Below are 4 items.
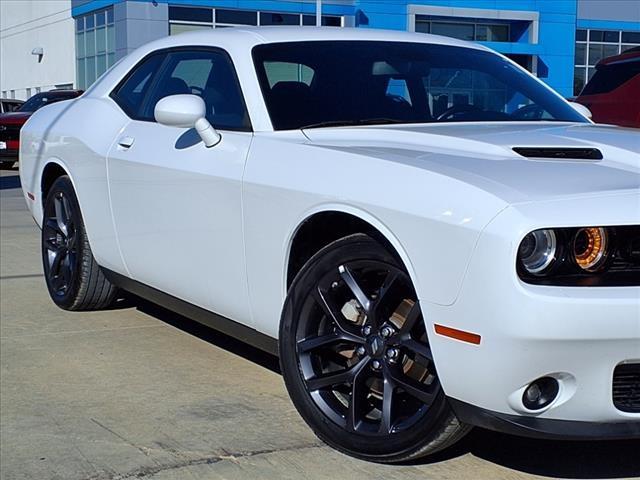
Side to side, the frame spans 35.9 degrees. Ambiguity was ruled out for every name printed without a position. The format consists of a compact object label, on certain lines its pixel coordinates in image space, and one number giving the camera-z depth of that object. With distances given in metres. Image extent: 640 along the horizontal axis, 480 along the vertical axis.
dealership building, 30.06
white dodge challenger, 2.81
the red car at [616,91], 9.21
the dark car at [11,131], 18.94
